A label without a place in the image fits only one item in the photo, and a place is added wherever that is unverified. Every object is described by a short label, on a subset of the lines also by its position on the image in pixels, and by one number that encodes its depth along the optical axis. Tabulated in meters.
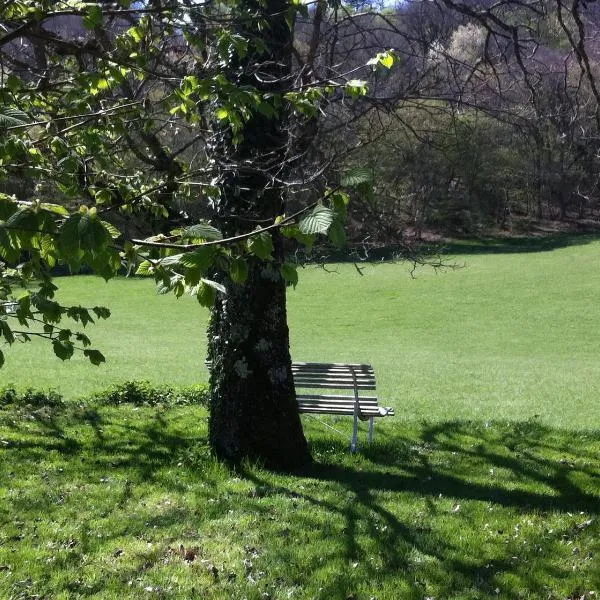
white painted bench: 7.16
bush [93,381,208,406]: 9.59
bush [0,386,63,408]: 9.22
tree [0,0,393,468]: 2.34
